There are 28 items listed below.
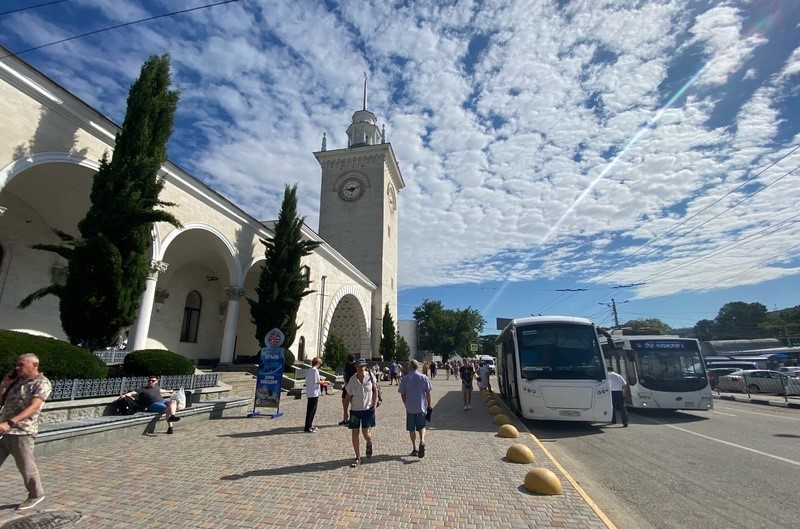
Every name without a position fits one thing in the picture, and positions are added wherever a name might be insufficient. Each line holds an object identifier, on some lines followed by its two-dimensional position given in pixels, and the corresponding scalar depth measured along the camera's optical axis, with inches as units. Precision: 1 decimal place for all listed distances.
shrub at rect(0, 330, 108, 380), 263.7
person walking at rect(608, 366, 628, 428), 413.1
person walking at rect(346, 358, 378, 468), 245.1
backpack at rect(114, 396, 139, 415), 307.7
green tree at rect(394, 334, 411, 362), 1561.3
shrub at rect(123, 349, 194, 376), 383.6
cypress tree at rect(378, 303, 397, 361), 1449.3
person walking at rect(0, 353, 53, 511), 154.2
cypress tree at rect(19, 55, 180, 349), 374.3
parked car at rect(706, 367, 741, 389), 888.2
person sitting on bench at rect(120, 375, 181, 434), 311.4
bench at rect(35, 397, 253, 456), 234.1
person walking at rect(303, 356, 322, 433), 336.8
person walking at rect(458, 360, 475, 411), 505.7
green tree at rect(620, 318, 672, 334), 3169.3
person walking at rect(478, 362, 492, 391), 679.1
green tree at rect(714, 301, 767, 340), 3026.6
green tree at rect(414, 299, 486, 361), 2544.3
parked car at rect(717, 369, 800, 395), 702.5
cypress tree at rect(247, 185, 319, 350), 697.0
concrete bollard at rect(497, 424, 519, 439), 319.0
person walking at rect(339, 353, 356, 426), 378.0
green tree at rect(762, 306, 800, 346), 2437.3
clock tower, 1552.7
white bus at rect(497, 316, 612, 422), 376.5
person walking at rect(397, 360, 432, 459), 255.0
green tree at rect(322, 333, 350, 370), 941.8
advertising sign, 407.8
